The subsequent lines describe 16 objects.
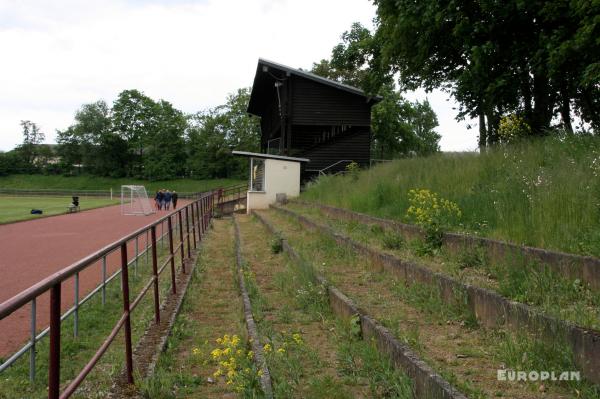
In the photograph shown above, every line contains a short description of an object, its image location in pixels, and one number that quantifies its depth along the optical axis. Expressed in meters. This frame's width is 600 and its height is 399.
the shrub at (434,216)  6.83
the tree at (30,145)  89.88
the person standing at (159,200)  36.64
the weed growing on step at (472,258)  5.59
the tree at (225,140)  68.38
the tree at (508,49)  10.92
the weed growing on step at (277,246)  11.49
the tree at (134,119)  81.31
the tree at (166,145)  77.06
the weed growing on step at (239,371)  3.91
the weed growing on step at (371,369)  3.53
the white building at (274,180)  27.30
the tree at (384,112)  34.03
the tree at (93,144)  79.88
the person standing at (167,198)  37.03
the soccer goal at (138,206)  31.27
